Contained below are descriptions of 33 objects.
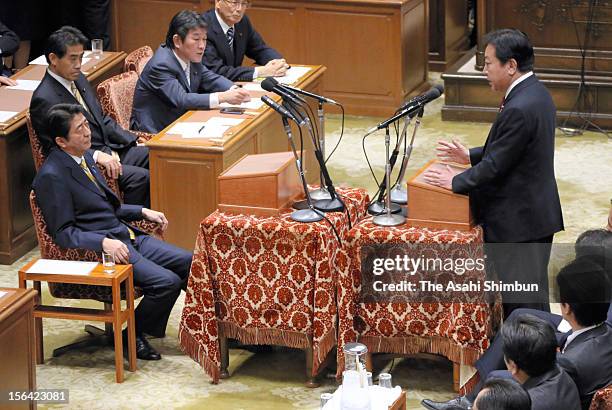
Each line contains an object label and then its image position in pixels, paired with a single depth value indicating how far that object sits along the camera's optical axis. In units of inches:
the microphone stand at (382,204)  469.4
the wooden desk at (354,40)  778.2
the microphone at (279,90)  454.0
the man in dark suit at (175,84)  592.1
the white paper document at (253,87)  628.3
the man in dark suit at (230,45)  645.9
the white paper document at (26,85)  637.9
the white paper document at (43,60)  678.5
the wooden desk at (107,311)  466.3
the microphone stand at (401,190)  472.1
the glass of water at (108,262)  472.7
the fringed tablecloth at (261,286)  453.1
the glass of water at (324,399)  371.8
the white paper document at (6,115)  587.5
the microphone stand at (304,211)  453.6
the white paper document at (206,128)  562.3
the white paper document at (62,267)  470.3
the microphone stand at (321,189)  473.6
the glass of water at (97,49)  689.6
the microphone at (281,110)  443.2
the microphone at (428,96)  446.6
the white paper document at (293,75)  642.2
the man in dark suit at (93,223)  482.6
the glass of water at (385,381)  388.8
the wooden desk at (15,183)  582.9
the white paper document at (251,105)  598.2
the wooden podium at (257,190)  466.3
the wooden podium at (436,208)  450.9
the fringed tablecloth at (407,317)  446.0
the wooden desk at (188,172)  552.1
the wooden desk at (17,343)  396.8
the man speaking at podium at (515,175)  453.1
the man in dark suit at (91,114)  556.7
